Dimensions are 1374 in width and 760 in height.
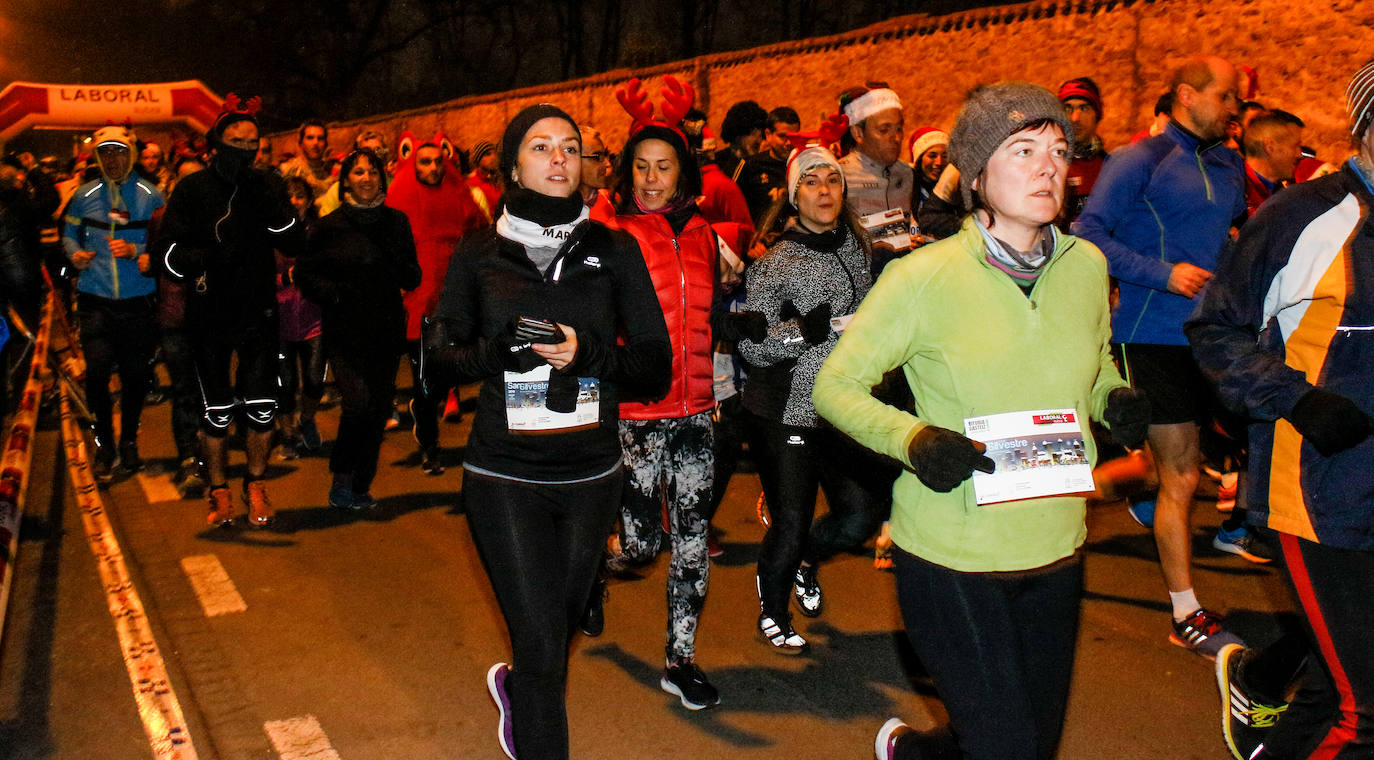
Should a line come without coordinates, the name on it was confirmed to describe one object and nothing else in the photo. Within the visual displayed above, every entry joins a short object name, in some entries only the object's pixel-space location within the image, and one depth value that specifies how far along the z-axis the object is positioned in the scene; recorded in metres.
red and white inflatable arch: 34.56
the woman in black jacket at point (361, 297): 7.42
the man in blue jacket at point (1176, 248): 5.02
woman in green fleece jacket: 2.75
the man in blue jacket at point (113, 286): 8.77
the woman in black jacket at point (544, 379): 3.42
